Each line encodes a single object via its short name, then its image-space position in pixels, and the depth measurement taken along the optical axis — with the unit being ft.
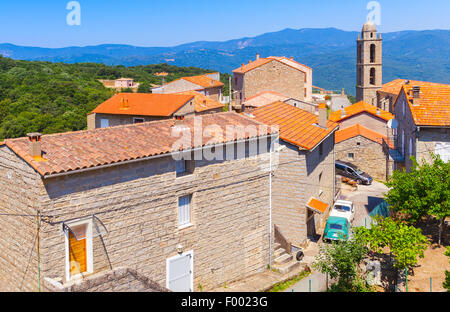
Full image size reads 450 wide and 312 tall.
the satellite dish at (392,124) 96.50
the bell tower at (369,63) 211.41
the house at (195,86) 204.64
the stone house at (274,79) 156.46
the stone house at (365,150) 114.11
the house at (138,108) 113.91
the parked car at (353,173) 106.93
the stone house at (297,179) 65.36
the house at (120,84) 352.94
